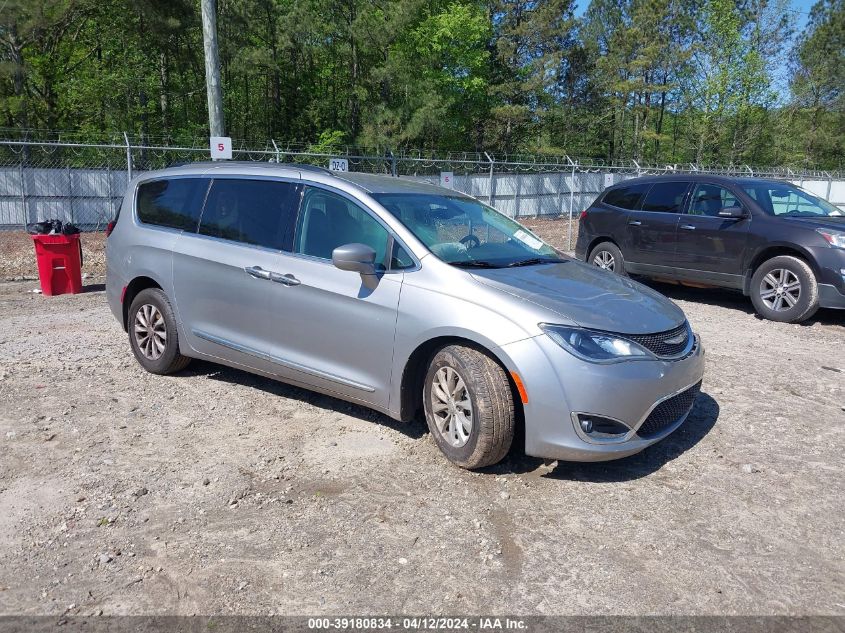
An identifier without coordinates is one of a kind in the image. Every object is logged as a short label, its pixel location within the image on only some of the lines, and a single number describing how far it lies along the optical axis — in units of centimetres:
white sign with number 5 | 1139
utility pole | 1135
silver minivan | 388
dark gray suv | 820
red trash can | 952
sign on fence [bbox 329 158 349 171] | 1634
